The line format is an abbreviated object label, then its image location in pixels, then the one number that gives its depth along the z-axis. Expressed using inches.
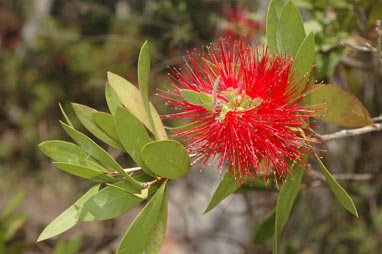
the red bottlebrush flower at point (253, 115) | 12.7
